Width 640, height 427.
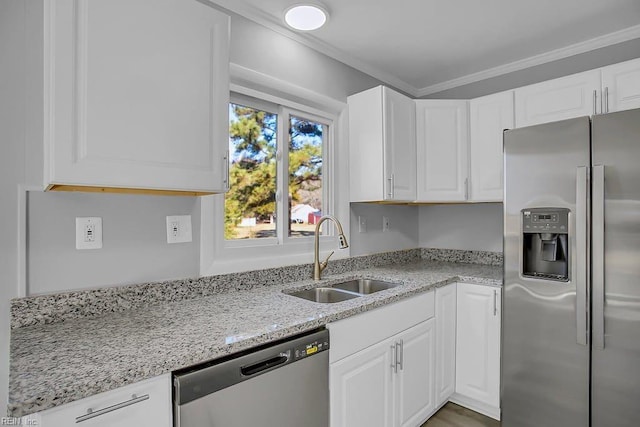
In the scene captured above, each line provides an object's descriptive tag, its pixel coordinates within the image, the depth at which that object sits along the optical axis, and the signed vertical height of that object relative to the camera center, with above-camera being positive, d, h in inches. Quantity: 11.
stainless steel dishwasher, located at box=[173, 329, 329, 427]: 39.8 -21.8
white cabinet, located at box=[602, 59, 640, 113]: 76.3 +28.7
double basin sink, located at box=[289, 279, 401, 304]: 79.1 -17.5
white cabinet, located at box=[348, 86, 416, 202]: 93.0 +19.2
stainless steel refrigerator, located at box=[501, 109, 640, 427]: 61.1 -11.1
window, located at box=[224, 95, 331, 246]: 78.6 +10.7
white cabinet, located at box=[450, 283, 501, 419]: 83.0 -32.1
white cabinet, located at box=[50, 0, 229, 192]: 41.8 +16.4
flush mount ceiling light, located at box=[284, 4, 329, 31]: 73.7 +43.1
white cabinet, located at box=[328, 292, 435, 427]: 58.5 -28.5
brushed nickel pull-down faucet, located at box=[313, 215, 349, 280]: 84.4 -10.5
